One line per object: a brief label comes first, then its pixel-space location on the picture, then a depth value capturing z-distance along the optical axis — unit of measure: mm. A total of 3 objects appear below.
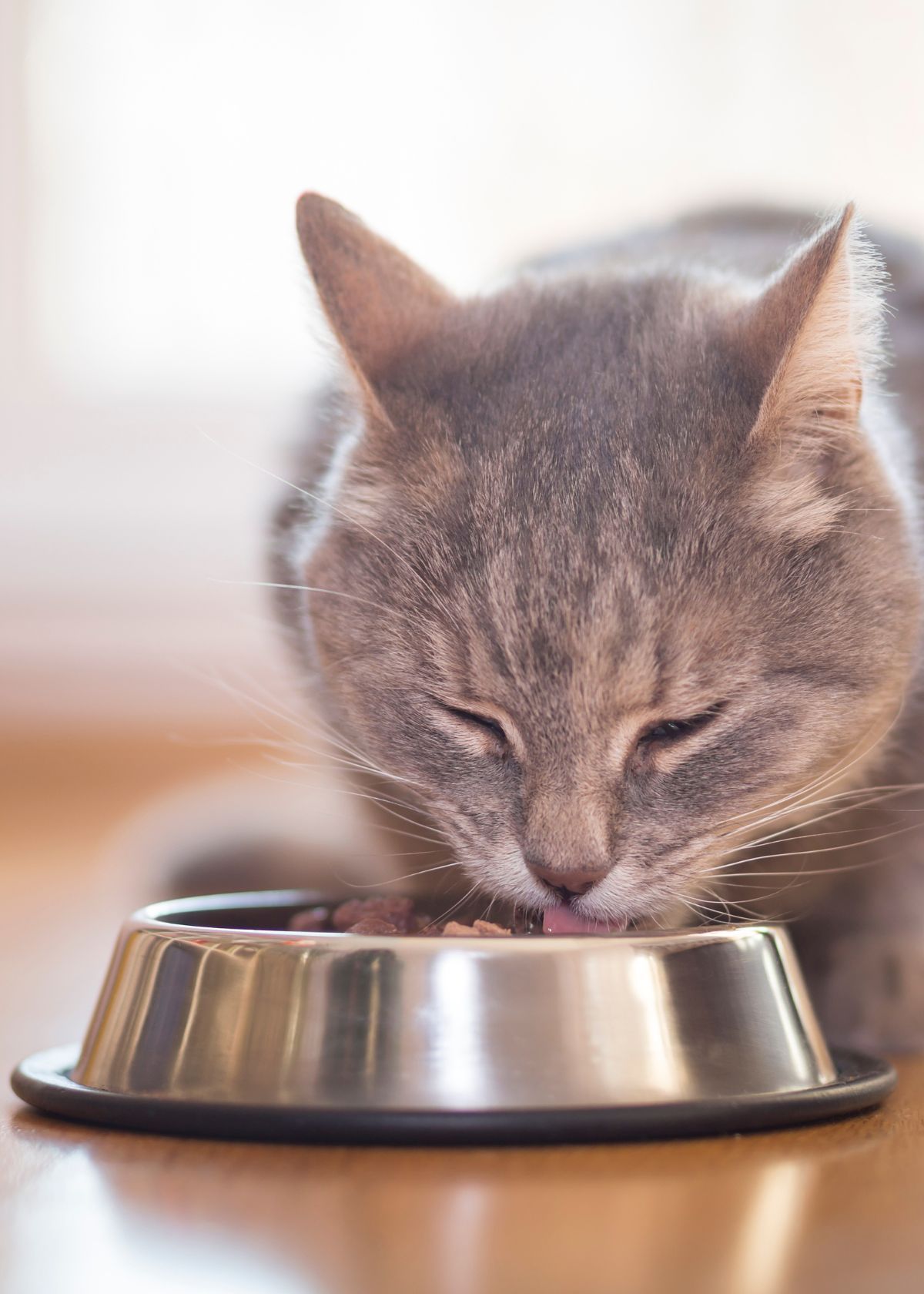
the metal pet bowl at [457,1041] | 471
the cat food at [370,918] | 540
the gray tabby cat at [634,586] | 510
